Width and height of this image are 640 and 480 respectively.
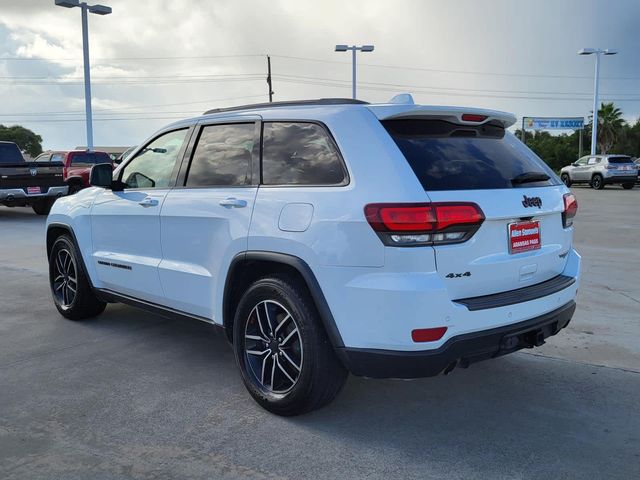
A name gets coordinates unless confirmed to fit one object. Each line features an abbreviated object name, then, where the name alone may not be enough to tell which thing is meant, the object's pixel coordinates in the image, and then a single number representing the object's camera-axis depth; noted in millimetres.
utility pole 47969
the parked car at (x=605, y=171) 28344
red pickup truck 18125
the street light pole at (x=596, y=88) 37062
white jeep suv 3031
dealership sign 57562
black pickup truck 15133
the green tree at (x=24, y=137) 81394
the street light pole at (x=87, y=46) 22869
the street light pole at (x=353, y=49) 32469
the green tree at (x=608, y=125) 70750
